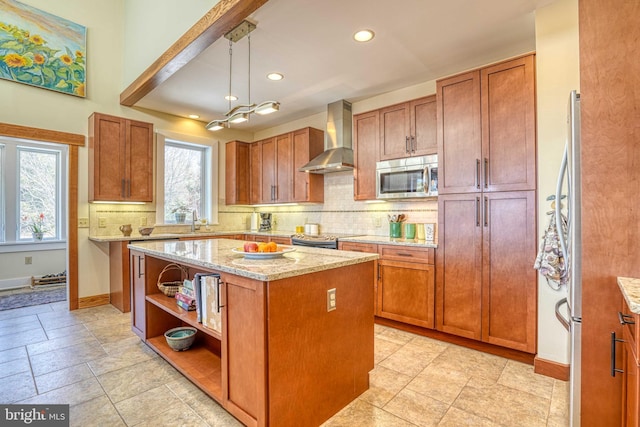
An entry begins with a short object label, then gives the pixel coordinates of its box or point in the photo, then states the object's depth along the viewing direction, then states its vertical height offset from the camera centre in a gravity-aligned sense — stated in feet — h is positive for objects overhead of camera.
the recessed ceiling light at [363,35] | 8.59 +4.94
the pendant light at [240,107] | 7.35 +2.57
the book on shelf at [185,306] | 7.56 -2.23
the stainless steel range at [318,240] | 12.12 -1.07
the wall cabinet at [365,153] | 12.19 +2.38
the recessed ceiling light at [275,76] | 11.32 +5.00
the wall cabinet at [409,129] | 10.71 +3.00
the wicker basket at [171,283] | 8.65 -2.01
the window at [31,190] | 16.80 +1.36
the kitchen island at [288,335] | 5.00 -2.19
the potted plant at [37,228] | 17.69 -0.77
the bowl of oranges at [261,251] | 6.30 -0.76
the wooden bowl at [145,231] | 13.61 -0.73
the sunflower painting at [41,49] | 11.22 +6.21
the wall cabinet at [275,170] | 15.05 +2.32
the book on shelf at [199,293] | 6.77 -1.71
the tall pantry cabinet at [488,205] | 8.08 +0.21
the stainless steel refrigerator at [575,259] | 4.57 -0.67
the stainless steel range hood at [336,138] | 13.43 +3.34
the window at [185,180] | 15.42 +1.78
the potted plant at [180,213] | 16.11 +0.04
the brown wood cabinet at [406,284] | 9.81 -2.33
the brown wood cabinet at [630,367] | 3.21 -1.78
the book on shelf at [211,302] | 6.21 -1.80
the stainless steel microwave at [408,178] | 10.61 +1.26
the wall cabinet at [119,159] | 12.79 +2.33
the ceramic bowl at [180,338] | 8.00 -3.24
